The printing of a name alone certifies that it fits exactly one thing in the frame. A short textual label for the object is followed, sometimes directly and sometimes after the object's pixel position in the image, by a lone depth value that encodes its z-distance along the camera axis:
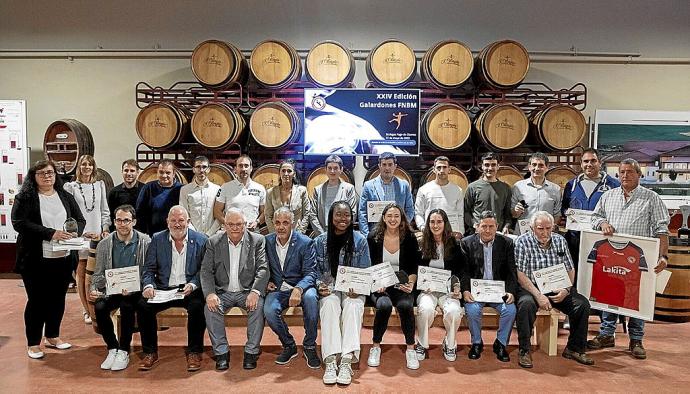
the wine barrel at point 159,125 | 5.70
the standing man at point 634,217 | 3.97
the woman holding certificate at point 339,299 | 3.48
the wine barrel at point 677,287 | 4.91
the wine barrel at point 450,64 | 5.64
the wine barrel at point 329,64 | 5.68
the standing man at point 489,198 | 4.66
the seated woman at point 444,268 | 3.76
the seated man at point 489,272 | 3.81
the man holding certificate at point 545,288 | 3.74
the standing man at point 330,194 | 4.72
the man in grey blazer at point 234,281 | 3.62
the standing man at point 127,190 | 4.78
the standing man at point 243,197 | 4.74
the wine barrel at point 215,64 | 5.69
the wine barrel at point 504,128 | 5.57
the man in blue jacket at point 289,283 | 3.64
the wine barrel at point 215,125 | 5.66
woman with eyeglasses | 3.75
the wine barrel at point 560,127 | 5.62
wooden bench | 3.78
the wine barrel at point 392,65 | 5.68
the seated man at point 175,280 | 3.63
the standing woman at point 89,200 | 4.56
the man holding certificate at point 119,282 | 3.62
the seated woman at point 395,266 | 3.69
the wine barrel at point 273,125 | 5.64
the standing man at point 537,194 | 4.68
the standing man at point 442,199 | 4.75
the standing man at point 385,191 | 4.68
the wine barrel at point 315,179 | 5.66
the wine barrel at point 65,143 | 6.45
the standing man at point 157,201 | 4.56
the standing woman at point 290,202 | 4.72
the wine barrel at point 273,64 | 5.69
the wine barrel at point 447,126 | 5.62
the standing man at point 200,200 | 4.76
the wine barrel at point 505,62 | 5.63
